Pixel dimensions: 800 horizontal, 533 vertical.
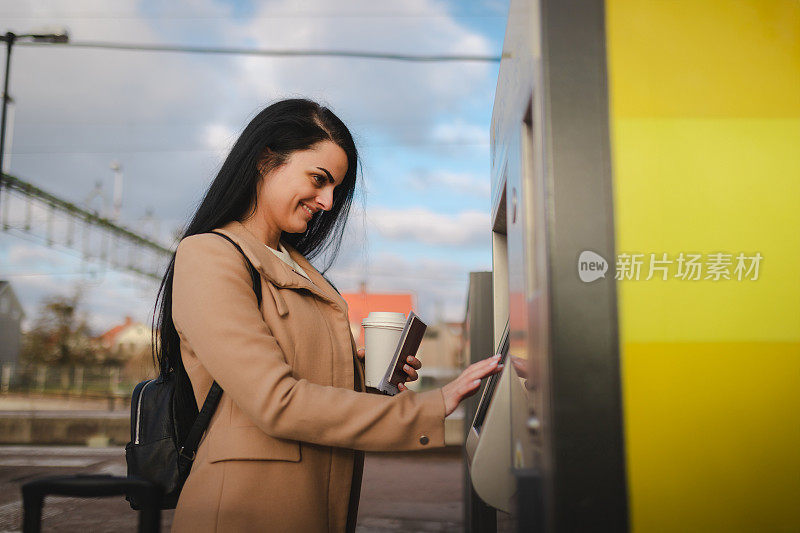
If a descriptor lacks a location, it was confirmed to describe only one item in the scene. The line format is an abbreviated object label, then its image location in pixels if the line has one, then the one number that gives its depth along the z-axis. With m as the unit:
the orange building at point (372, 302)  28.66
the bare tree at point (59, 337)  28.84
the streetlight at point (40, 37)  6.86
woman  1.27
